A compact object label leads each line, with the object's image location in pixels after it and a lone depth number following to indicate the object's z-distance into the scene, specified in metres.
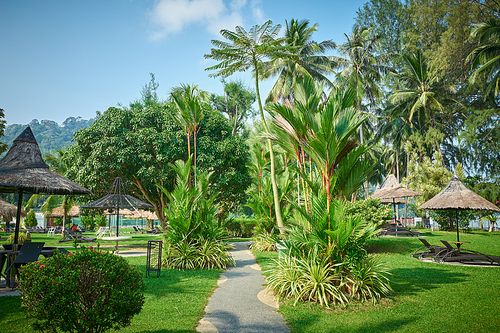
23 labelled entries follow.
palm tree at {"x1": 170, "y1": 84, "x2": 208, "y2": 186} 12.02
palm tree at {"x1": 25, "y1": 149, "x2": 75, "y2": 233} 23.97
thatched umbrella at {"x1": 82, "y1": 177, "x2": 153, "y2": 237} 11.78
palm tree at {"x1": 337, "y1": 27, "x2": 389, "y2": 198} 24.23
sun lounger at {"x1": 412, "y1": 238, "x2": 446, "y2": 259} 10.30
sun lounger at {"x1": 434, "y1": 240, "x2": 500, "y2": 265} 9.29
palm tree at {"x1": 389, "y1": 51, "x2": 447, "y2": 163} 25.31
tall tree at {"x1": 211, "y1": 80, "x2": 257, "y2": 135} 37.50
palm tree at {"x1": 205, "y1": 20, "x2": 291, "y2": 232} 10.92
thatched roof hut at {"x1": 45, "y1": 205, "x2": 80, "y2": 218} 30.46
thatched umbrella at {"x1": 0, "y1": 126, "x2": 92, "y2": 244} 7.31
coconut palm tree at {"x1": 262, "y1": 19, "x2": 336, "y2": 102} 20.92
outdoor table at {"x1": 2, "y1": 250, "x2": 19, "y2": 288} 6.68
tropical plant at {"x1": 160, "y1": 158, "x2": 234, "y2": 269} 9.49
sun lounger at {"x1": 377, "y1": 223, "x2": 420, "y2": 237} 16.77
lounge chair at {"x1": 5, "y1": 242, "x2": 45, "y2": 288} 6.54
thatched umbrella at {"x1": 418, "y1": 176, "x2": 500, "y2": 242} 11.02
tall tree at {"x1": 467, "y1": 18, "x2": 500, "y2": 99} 18.53
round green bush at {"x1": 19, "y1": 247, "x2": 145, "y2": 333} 3.20
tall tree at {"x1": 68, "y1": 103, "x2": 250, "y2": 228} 16.89
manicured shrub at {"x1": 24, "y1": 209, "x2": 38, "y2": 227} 31.86
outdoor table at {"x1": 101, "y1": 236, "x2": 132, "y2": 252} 10.69
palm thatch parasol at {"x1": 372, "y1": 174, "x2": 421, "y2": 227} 18.50
